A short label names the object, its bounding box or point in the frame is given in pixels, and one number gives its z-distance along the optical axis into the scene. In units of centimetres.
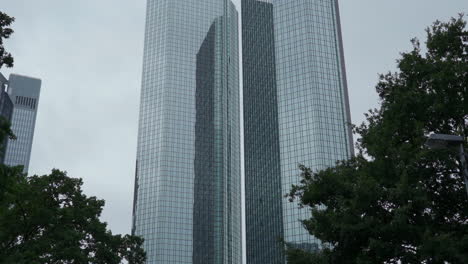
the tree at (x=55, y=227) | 3141
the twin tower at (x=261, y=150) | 15850
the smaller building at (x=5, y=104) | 16700
